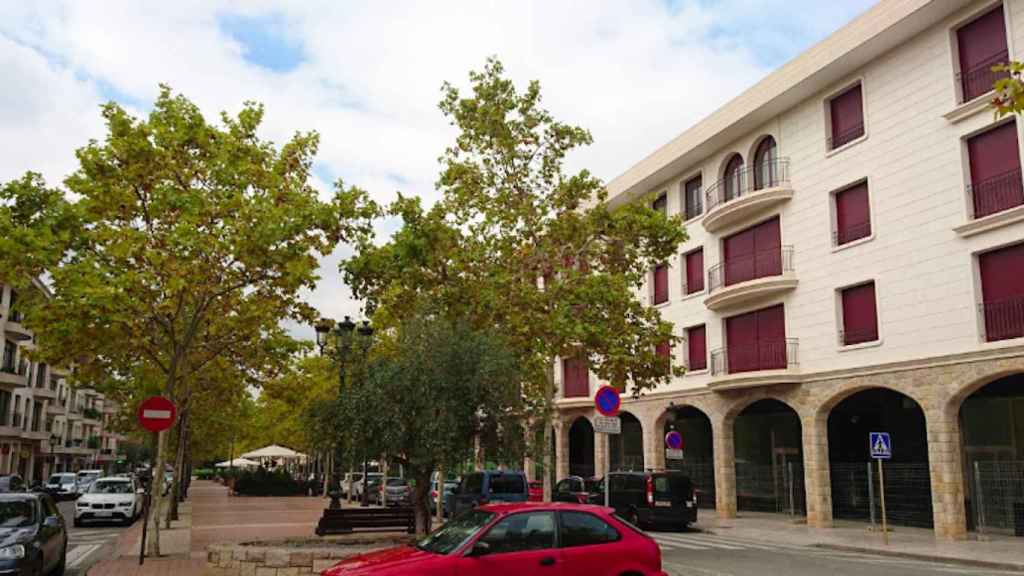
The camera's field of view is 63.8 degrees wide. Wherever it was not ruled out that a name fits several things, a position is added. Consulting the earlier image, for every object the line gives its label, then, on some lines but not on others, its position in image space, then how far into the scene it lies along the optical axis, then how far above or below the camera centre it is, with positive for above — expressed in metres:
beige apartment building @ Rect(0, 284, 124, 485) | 50.59 +2.29
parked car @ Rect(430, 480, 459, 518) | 29.18 -1.77
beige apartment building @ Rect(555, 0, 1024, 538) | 20.16 +4.87
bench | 15.28 -1.37
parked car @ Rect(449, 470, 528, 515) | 21.69 -1.10
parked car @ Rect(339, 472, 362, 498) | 38.53 -2.00
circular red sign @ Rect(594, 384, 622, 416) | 14.16 +0.79
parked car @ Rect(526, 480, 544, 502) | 28.00 -1.53
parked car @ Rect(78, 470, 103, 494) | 46.39 -1.99
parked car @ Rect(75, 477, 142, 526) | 24.69 -1.79
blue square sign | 18.80 +0.04
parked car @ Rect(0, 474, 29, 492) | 31.22 -1.45
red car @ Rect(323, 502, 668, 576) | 8.26 -1.05
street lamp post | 23.50 +3.22
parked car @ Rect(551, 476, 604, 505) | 25.11 -1.43
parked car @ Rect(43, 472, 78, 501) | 43.56 -2.18
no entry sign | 13.41 +0.51
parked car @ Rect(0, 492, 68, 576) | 10.77 -1.25
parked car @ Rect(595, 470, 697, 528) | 23.16 -1.46
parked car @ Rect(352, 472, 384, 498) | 42.97 -2.08
